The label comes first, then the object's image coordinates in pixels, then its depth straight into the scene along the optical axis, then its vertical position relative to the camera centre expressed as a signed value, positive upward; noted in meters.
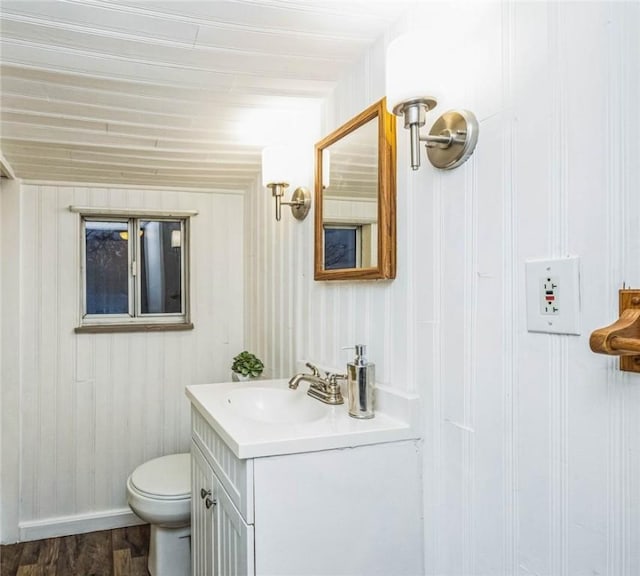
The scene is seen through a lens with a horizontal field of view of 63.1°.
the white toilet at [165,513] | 2.23 -0.98
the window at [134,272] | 3.05 +0.07
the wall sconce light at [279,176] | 2.10 +0.44
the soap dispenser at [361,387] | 1.43 -0.29
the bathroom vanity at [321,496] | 1.18 -0.50
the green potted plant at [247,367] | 2.66 -0.43
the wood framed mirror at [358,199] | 1.45 +0.27
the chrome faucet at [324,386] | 1.64 -0.33
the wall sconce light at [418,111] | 1.14 +0.39
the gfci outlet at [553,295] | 0.88 -0.02
